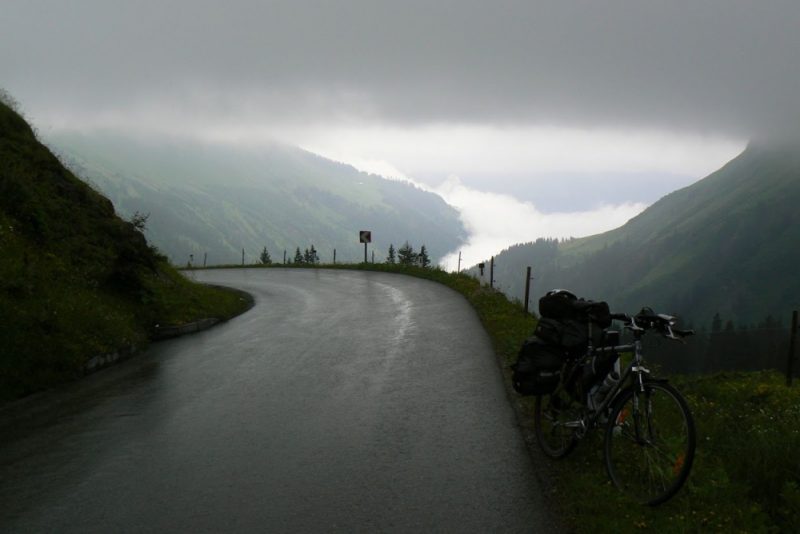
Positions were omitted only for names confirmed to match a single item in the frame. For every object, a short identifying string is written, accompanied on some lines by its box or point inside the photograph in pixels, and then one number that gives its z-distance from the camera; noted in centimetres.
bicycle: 438
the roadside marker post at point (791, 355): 1265
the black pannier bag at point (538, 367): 578
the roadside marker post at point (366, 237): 4133
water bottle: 520
